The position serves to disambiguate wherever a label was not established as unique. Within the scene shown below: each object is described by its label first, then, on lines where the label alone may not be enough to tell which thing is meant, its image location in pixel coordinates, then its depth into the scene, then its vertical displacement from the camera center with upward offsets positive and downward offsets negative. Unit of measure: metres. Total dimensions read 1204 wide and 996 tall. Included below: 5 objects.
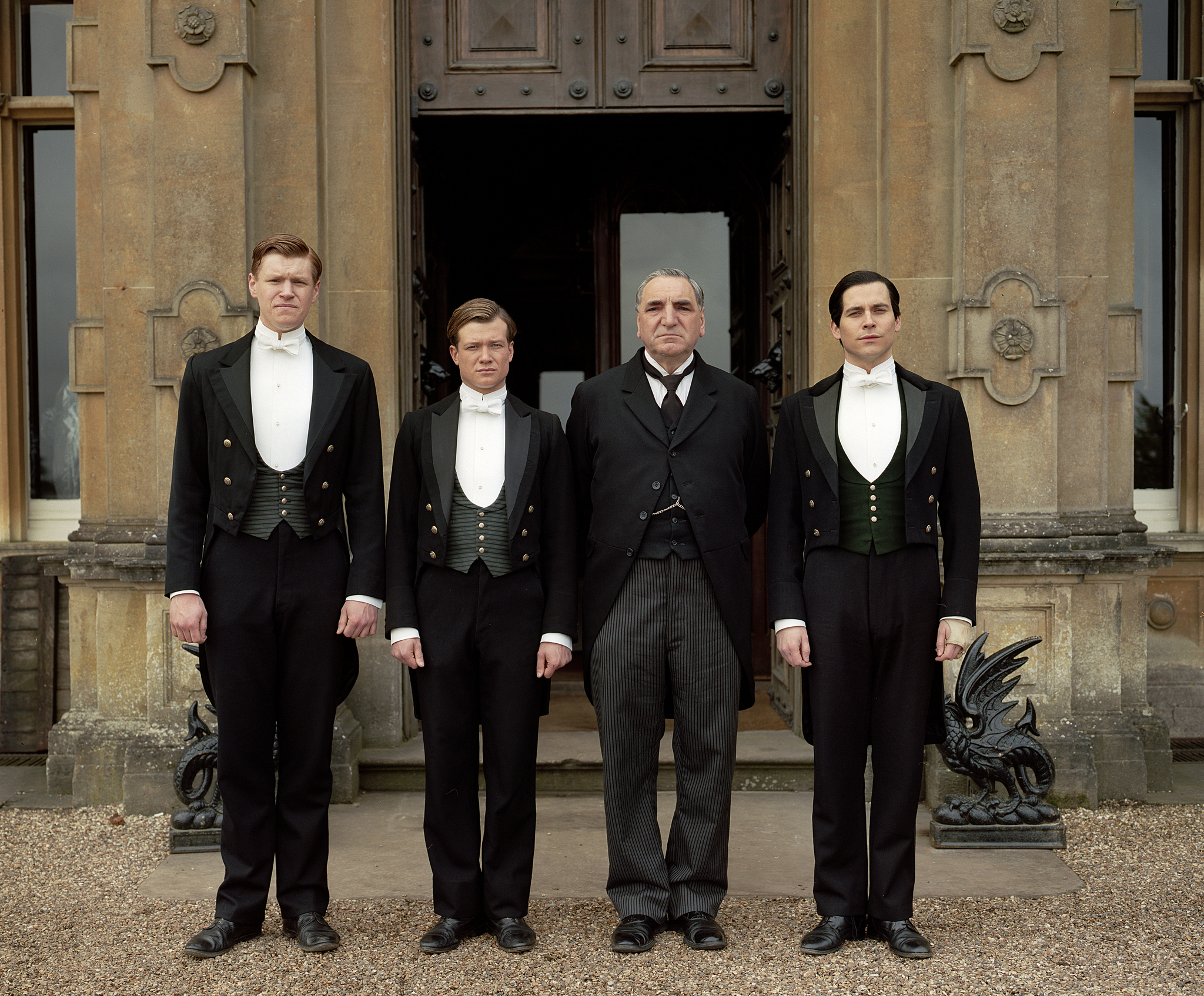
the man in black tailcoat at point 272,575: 3.48 -0.31
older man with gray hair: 3.53 -0.47
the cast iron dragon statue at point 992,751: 4.54 -1.15
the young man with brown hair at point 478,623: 3.50 -0.47
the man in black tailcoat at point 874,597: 3.47 -0.39
